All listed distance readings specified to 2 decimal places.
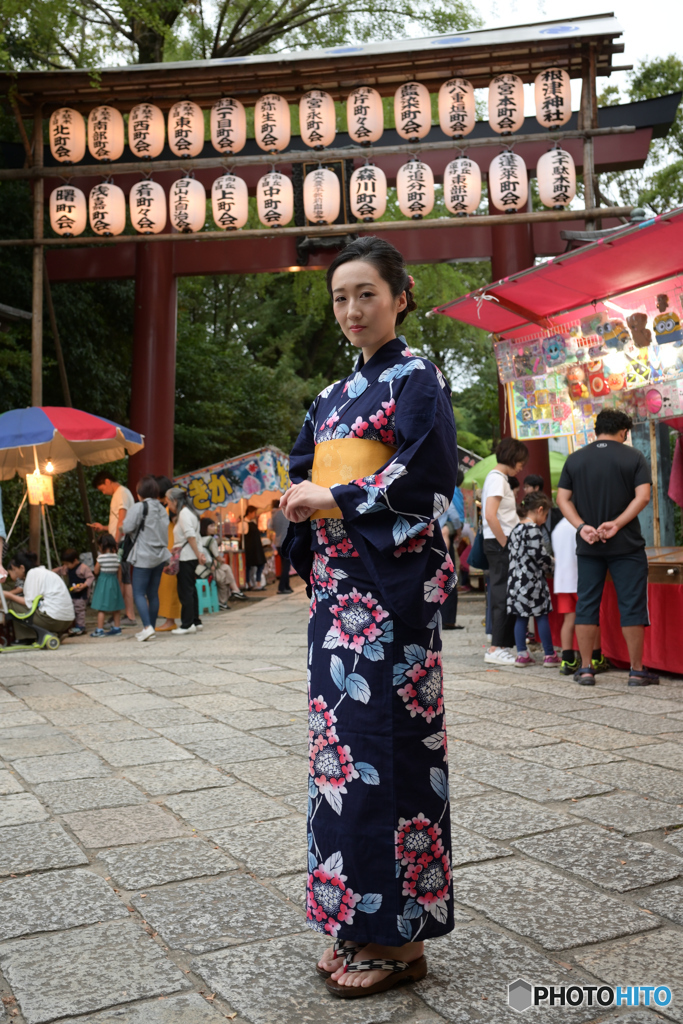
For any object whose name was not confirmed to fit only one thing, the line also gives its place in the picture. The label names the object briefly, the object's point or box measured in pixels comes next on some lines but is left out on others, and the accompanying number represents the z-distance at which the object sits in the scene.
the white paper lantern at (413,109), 10.80
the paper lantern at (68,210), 11.44
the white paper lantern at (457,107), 10.70
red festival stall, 5.90
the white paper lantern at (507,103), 10.59
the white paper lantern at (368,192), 11.10
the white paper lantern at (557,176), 10.68
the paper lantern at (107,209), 11.48
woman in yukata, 1.98
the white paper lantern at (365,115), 10.97
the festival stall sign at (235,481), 14.76
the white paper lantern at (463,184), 10.86
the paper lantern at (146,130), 11.23
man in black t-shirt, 5.46
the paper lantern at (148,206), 11.48
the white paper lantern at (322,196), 11.09
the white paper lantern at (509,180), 10.84
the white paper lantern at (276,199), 11.24
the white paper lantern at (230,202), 11.41
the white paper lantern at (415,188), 11.07
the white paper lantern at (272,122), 11.09
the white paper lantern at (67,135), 11.34
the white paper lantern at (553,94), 10.32
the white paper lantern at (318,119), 11.08
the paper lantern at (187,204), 11.37
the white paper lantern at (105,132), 11.34
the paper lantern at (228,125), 11.19
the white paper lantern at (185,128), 11.20
